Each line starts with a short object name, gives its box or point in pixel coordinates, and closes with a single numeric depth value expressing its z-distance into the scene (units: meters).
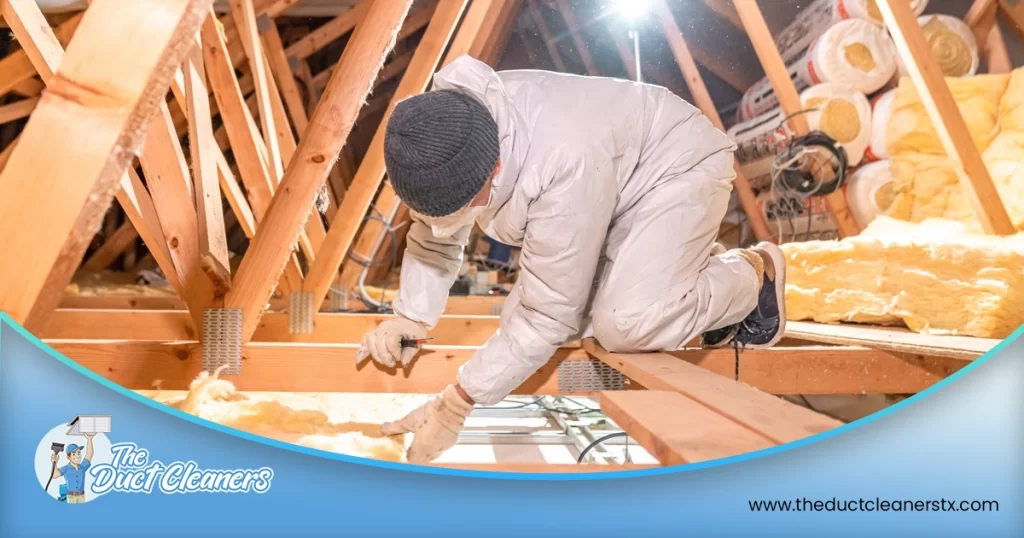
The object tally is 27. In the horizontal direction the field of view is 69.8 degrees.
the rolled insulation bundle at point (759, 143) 3.47
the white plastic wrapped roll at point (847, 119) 3.15
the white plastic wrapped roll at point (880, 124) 3.07
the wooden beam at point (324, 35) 4.52
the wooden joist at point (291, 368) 1.67
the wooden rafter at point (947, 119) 2.46
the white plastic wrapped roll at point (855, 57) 3.14
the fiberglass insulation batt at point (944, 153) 2.65
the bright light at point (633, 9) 3.50
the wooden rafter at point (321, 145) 1.79
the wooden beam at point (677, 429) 0.97
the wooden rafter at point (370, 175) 2.40
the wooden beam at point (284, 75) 3.86
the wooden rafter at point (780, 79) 3.13
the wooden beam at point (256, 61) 2.59
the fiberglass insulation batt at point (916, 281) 2.04
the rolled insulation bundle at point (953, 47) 2.97
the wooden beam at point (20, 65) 2.45
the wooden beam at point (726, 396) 1.04
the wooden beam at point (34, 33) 1.52
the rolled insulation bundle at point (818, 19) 3.15
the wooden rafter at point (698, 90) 3.70
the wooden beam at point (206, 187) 1.78
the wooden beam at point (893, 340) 1.80
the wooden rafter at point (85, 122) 0.89
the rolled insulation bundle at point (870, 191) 3.07
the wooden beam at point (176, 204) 1.60
